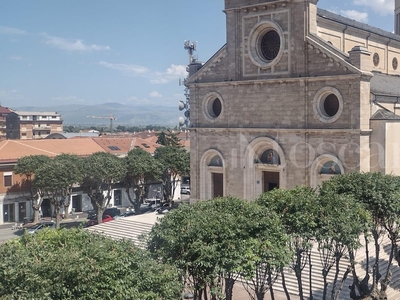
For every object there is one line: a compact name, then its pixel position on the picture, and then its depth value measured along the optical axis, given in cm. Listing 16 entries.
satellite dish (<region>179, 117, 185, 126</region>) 7675
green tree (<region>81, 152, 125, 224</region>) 4769
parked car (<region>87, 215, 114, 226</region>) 4750
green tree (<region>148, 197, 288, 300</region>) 1527
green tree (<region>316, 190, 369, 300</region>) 1803
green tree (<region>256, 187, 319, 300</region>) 1814
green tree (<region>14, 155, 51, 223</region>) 4919
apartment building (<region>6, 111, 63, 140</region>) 12438
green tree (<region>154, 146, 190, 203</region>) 5466
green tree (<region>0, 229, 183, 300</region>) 1135
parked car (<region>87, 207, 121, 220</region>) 5166
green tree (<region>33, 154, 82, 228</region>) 4591
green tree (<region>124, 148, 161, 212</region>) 5116
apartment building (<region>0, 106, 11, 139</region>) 12369
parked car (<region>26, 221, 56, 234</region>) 4428
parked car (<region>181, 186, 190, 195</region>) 7234
